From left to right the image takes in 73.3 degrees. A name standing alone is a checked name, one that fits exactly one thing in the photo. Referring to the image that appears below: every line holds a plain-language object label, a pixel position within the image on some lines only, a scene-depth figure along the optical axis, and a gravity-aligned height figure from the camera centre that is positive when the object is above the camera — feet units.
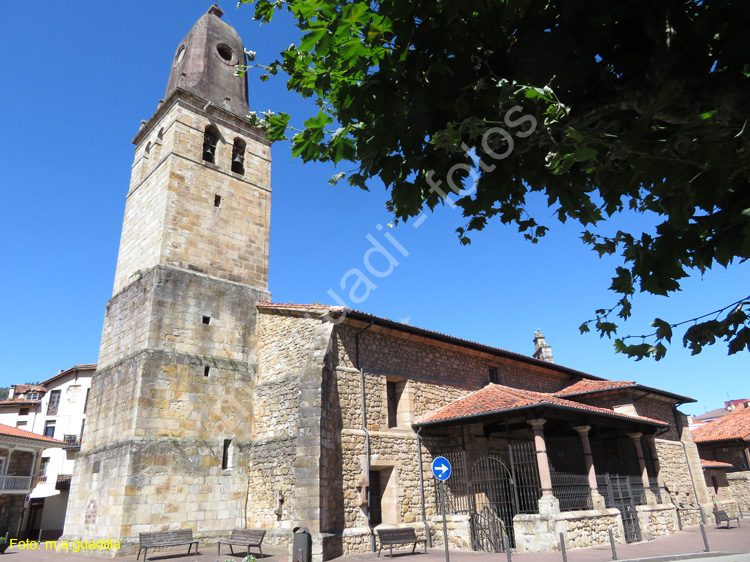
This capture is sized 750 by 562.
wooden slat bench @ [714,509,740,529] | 61.05 -4.40
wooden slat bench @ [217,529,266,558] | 39.35 -3.11
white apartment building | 107.86 +20.70
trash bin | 34.47 -3.34
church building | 43.29 +6.83
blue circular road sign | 33.30 +1.16
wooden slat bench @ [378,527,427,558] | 39.91 -3.59
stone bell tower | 45.09 +16.95
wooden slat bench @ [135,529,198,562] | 39.26 -3.04
